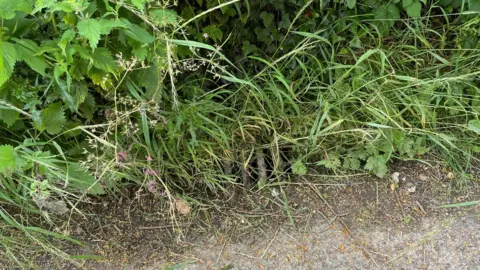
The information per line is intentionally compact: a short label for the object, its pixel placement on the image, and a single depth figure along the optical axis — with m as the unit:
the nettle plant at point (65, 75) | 1.39
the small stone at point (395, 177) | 1.90
